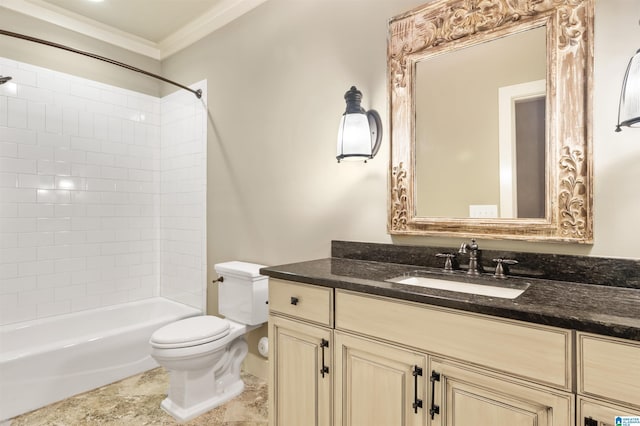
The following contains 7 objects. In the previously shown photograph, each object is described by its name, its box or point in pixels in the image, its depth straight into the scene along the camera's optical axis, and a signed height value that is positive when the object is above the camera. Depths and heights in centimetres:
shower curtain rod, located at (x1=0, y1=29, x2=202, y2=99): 214 +106
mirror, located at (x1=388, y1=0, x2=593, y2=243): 135 +40
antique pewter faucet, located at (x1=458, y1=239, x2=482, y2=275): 151 -17
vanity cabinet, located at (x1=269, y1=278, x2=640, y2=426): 89 -47
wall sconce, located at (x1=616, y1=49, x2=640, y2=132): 113 +38
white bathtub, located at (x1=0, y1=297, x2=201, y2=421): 207 -90
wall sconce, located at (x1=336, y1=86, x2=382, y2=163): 183 +42
